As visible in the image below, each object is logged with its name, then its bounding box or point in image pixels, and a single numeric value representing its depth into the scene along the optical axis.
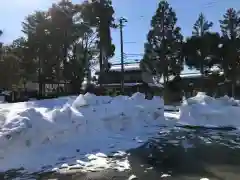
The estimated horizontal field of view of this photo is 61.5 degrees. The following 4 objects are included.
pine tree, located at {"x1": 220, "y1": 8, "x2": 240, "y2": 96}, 20.66
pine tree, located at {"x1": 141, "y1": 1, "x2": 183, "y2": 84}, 21.02
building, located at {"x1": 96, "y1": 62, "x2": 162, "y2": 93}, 25.79
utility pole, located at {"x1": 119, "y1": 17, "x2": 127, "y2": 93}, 18.04
